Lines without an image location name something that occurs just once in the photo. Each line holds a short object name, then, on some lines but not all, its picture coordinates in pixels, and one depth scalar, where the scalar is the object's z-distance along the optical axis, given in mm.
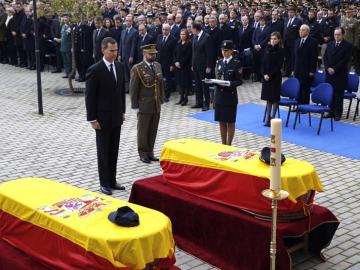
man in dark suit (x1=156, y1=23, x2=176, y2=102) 13805
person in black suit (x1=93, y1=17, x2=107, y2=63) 14828
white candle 3418
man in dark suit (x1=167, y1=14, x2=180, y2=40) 14823
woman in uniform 8805
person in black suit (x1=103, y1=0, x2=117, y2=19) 20147
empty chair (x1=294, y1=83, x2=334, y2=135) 10734
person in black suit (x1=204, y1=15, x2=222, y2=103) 13630
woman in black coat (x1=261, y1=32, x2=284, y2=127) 10906
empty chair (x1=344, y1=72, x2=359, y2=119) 12211
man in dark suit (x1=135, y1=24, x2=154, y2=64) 14031
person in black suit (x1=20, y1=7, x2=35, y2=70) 18156
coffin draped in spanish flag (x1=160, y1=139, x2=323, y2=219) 5289
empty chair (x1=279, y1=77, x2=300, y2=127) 11398
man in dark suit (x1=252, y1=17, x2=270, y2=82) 15461
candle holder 3480
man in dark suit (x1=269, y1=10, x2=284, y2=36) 15867
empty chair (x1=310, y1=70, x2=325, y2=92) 12672
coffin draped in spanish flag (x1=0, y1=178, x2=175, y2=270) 4047
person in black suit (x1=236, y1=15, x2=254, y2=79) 16186
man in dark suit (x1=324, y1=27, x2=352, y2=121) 11578
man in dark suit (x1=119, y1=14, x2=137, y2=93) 14336
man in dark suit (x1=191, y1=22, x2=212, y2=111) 12781
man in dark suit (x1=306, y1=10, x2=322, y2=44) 16359
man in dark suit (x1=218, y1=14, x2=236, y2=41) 15145
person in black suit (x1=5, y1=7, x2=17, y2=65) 19172
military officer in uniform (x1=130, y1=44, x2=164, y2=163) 8430
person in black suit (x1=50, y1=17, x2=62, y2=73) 17531
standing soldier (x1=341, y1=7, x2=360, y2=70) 16016
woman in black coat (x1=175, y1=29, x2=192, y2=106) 13242
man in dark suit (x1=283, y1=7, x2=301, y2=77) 16031
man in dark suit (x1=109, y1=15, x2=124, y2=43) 15391
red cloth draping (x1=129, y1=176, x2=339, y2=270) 5129
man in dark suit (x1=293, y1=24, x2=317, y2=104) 12133
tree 14562
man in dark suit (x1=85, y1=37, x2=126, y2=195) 7113
